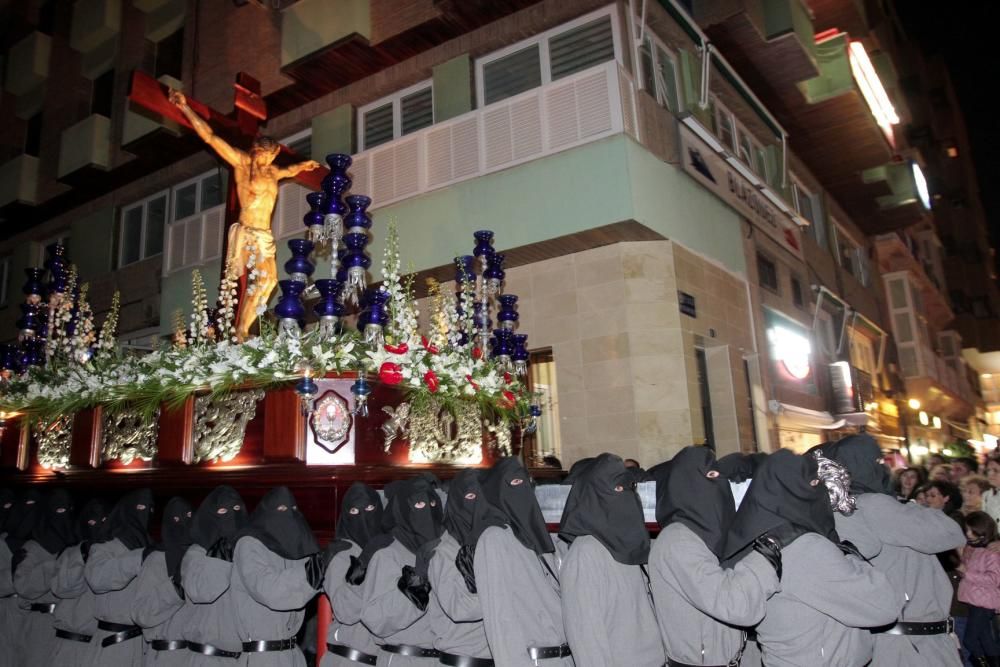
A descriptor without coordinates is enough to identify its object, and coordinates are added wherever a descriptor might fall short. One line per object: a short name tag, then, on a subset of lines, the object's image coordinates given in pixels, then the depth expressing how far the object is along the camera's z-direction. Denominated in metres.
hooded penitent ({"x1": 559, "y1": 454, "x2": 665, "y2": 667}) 3.64
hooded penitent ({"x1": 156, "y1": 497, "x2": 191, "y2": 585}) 4.98
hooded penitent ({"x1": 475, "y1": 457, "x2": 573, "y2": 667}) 3.77
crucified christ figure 6.95
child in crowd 5.12
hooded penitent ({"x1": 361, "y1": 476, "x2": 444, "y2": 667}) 4.15
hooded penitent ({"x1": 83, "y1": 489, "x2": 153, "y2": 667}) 5.18
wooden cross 7.39
